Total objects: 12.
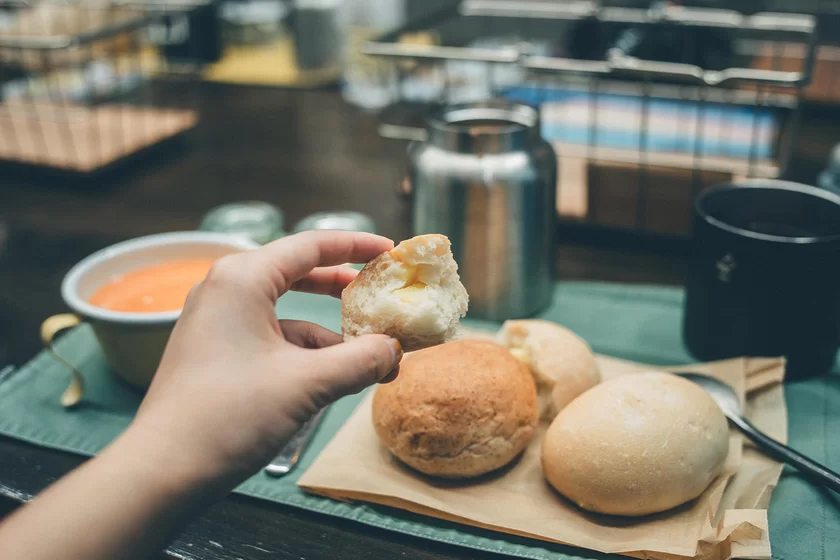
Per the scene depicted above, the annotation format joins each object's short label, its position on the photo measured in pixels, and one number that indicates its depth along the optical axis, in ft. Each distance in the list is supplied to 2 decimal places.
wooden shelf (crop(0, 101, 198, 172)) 3.85
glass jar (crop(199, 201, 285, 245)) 2.80
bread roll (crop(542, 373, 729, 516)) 1.56
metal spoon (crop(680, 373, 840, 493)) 1.63
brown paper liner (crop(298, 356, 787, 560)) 1.49
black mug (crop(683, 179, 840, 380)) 1.88
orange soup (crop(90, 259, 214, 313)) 2.08
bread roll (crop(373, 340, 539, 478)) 1.69
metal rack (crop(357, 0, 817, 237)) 2.81
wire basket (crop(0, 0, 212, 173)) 3.89
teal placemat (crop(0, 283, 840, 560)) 1.58
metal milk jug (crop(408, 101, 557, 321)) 2.27
